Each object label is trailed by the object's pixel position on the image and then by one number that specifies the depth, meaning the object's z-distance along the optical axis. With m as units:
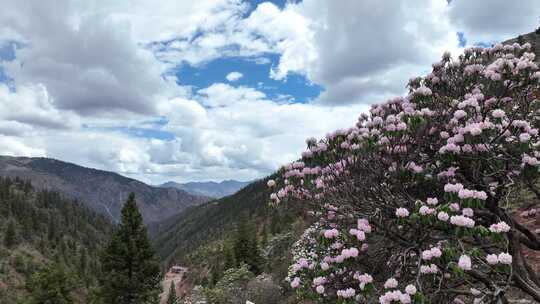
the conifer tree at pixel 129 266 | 28.08
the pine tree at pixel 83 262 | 116.94
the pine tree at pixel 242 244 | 39.48
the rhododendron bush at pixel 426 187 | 4.73
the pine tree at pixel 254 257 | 36.51
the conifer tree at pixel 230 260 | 40.31
